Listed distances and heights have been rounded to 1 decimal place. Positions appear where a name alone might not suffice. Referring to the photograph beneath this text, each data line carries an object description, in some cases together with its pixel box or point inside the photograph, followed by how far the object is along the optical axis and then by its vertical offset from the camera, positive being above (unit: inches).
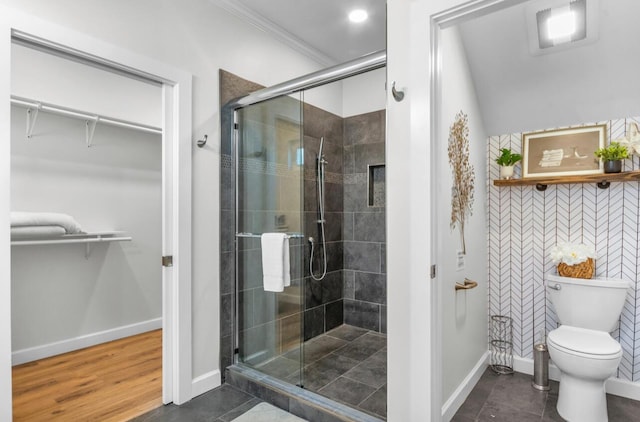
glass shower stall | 92.2 -8.5
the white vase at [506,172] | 103.3 +11.7
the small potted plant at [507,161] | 102.9 +14.8
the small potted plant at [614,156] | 87.4 +13.7
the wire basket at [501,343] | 107.1 -41.3
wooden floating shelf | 86.6 +8.3
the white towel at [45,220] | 100.3 -2.0
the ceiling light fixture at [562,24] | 80.2 +44.6
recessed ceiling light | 104.0 +60.1
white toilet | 76.3 -30.6
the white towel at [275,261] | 92.3 -13.2
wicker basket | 92.4 -15.8
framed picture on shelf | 94.4 +17.0
